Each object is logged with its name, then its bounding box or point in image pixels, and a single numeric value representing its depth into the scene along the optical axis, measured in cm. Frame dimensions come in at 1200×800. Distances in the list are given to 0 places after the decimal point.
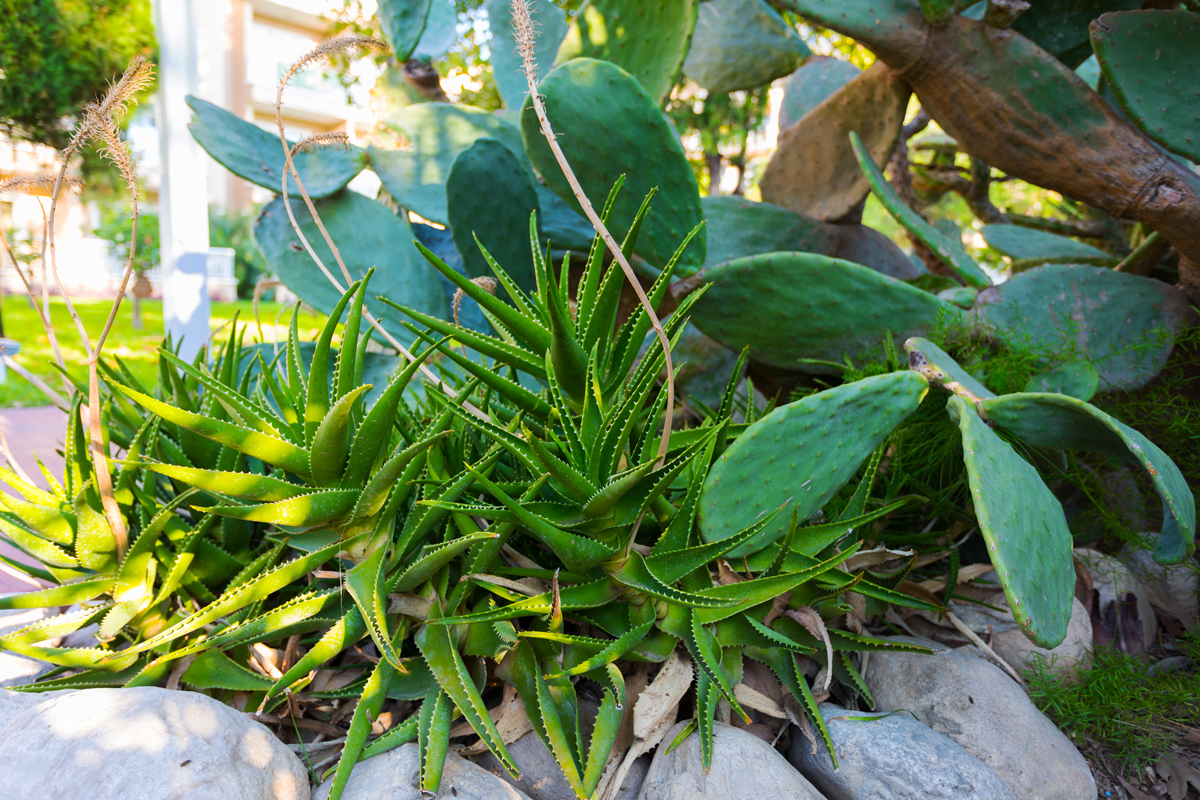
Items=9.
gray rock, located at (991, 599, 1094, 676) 120
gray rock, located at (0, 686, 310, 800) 75
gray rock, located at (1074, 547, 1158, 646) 133
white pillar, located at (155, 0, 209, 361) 262
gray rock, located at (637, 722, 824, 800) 86
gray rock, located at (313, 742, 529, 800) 84
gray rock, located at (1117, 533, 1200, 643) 134
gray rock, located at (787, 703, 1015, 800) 90
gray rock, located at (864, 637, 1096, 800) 99
